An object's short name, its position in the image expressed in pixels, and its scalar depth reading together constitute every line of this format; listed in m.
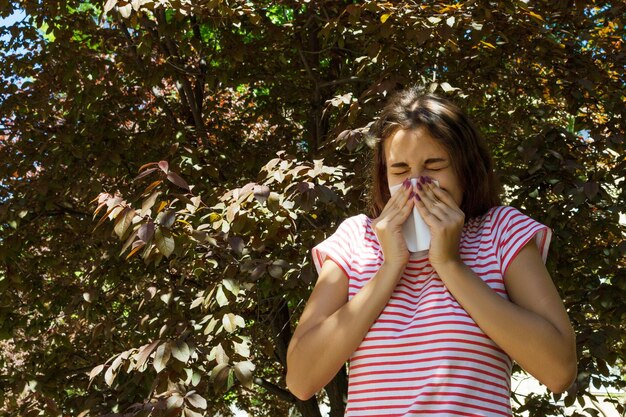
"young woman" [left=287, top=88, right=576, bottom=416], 1.42
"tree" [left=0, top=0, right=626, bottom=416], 3.09
